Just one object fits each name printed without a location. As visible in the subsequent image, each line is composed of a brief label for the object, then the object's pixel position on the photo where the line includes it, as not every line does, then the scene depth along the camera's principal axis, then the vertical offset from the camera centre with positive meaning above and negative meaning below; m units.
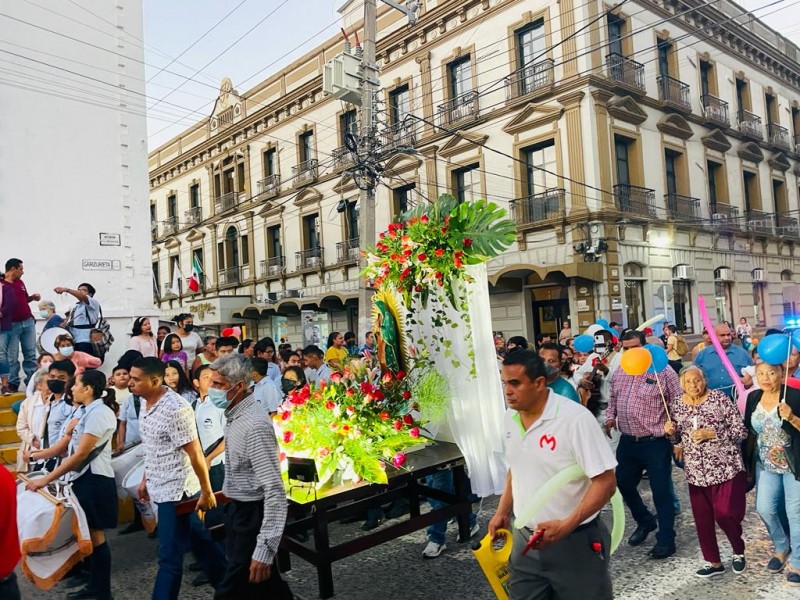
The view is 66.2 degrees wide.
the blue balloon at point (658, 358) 5.37 -0.46
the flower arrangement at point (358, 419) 4.55 -0.74
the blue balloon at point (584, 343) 7.83 -0.41
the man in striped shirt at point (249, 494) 3.34 -0.92
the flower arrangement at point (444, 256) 5.45 +0.57
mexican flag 22.46 +2.60
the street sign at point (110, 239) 11.81 +1.98
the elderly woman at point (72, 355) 8.17 -0.14
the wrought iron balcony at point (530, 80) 17.70 +6.97
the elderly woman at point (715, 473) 4.48 -1.24
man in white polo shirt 2.76 -0.82
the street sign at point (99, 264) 11.60 +1.49
